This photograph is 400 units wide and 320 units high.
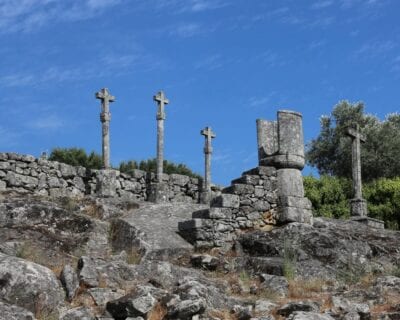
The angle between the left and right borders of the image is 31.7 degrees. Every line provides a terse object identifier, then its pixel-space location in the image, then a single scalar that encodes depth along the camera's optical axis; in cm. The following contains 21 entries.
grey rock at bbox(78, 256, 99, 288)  1010
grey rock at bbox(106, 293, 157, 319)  916
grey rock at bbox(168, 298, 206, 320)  926
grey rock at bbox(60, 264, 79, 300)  968
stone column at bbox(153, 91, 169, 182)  2636
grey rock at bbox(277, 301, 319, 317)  982
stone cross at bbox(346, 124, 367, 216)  2170
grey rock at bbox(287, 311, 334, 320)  917
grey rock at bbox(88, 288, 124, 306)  968
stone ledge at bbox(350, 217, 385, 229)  1961
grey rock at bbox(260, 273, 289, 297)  1140
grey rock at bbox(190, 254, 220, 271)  1324
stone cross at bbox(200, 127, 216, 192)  2773
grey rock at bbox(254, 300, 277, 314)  1004
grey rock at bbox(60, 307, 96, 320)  895
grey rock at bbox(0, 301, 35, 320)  835
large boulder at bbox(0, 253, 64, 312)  914
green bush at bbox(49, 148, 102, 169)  3909
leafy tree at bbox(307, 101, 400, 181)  3444
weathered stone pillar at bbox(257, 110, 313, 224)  1631
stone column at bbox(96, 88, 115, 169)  2378
